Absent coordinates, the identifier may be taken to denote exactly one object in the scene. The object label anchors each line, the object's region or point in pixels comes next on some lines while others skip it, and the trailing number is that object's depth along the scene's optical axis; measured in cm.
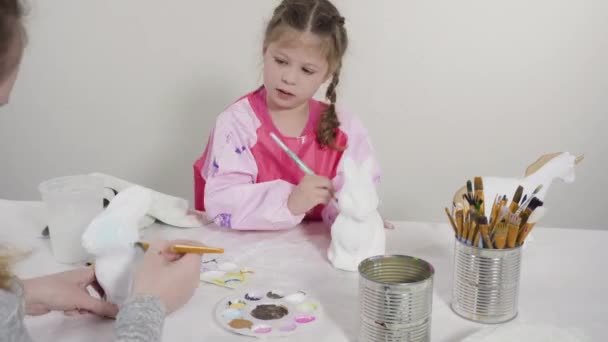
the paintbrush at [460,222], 92
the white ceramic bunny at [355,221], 107
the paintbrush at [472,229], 90
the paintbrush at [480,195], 94
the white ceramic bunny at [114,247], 89
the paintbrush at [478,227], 88
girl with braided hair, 128
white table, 88
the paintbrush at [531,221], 90
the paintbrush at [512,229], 88
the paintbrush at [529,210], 90
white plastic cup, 110
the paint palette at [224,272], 101
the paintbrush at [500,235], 88
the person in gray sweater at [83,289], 70
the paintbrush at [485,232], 88
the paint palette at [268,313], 87
